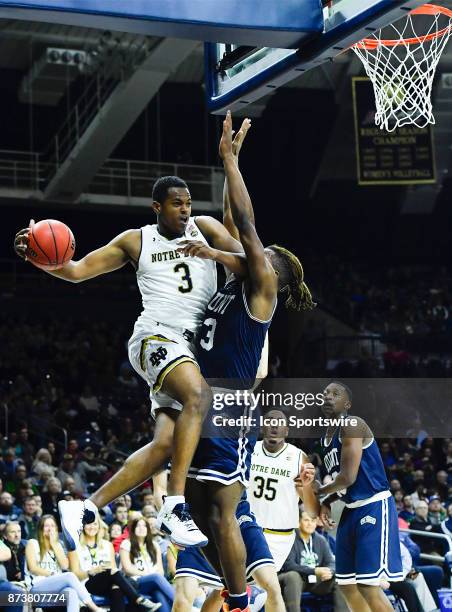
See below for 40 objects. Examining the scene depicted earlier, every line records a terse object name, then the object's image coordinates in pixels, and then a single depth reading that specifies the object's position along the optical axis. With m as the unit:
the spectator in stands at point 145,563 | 10.45
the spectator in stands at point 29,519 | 11.36
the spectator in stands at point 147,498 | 12.07
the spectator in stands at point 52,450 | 15.00
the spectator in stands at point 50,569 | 9.84
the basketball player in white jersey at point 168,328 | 5.28
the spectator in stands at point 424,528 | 13.34
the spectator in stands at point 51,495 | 12.41
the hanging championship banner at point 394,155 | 20.03
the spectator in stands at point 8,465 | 13.53
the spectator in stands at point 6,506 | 11.50
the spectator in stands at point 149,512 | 11.49
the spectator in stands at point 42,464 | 13.72
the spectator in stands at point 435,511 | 14.23
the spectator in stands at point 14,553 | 10.24
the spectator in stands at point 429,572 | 12.10
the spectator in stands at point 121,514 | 11.63
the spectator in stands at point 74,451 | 15.09
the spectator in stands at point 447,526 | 12.94
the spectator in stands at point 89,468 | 14.48
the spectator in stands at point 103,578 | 10.21
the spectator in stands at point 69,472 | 13.91
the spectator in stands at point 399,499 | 14.23
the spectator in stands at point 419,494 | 14.68
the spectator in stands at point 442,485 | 15.85
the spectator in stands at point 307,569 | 10.67
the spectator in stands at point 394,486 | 14.83
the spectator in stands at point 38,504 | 11.45
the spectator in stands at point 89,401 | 18.79
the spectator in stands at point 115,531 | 11.41
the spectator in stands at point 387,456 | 17.24
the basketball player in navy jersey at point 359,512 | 7.28
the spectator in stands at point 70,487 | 12.53
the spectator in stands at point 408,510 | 13.87
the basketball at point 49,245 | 5.40
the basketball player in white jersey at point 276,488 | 10.09
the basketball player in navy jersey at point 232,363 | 5.46
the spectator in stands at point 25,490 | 11.91
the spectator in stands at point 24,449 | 14.97
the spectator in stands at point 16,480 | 12.94
